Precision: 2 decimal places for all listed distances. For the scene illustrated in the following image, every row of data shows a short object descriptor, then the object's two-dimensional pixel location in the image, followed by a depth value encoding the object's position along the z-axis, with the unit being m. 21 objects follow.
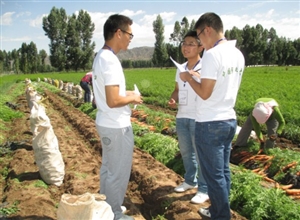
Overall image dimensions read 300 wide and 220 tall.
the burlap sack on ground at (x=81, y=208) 2.23
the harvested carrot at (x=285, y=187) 3.97
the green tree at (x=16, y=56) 64.85
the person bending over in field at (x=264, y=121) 4.80
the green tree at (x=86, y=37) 55.88
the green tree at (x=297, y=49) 62.34
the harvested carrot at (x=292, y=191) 3.85
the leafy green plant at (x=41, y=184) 4.13
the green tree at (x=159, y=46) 60.60
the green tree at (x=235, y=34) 63.53
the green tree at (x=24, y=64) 63.12
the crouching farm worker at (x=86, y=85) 11.59
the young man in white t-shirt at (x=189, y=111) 3.49
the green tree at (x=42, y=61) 68.69
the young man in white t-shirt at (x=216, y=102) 2.47
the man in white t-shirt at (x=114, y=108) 2.60
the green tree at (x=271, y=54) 62.34
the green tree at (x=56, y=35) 53.81
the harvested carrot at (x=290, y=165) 4.59
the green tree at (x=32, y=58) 65.93
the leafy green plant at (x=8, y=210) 3.32
